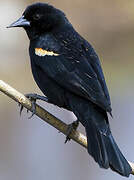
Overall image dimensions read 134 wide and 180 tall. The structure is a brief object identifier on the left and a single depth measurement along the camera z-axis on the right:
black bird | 6.51
